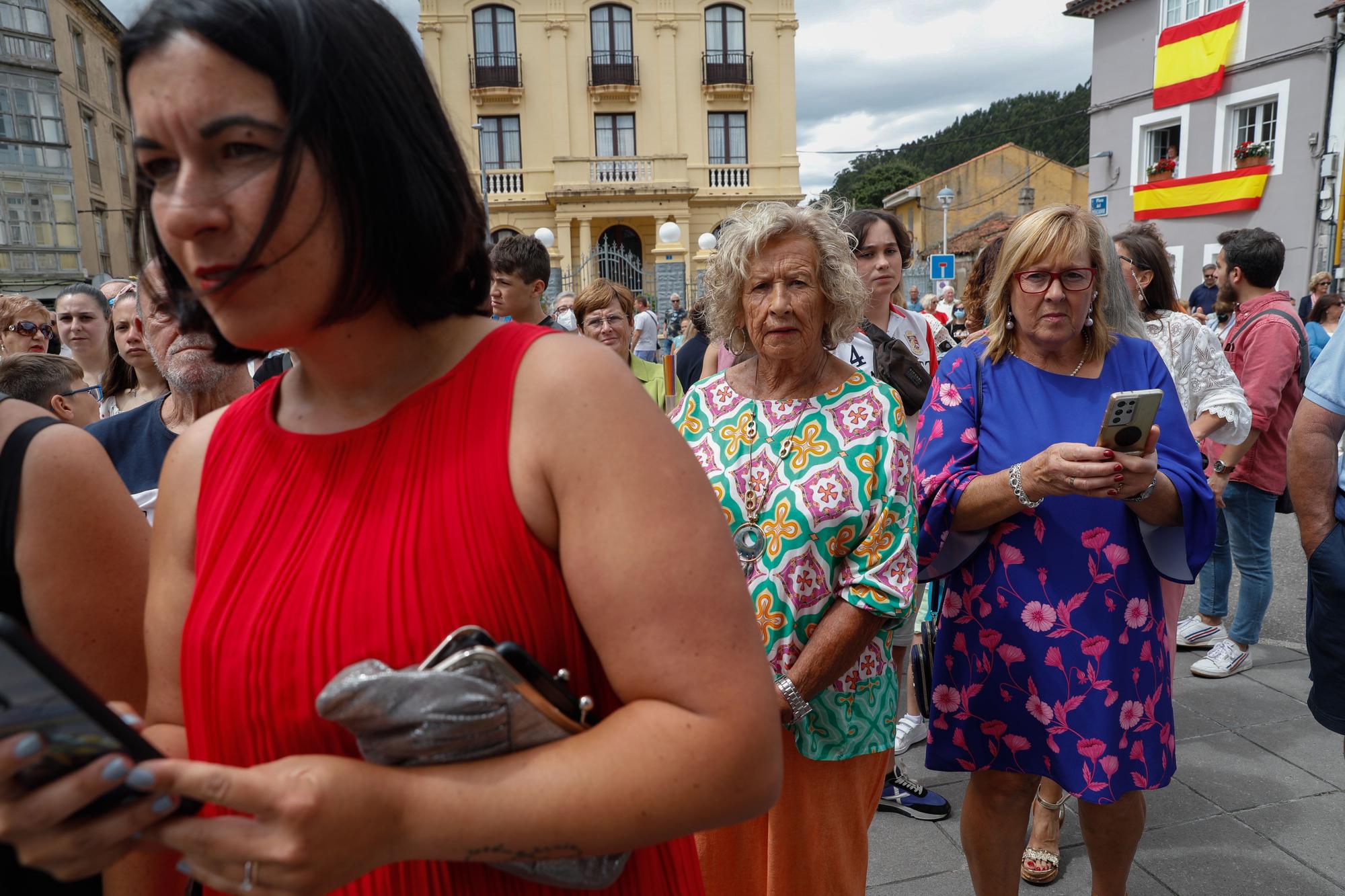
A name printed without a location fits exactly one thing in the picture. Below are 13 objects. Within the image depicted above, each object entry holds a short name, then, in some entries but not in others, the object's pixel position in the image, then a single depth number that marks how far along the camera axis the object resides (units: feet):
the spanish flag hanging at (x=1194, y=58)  55.67
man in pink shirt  15.67
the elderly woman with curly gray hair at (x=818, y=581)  7.63
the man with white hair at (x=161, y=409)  9.44
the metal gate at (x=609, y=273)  86.07
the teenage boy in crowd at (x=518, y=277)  16.71
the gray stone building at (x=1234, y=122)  50.19
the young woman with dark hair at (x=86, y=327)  17.60
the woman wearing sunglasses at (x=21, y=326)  19.26
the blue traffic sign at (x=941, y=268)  52.26
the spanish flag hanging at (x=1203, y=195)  54.19
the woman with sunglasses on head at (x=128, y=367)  11.96
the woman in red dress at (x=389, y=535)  2.83
